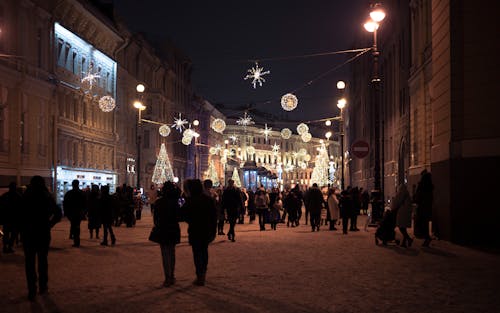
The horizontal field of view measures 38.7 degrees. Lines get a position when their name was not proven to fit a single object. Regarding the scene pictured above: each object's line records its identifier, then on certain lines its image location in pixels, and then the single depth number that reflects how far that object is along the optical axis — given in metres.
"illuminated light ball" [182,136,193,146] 56.32
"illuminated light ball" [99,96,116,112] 37.97
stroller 19.53
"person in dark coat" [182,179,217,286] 11.95
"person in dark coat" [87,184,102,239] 21.28
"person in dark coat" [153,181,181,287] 11.96
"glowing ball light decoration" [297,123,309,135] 51.69
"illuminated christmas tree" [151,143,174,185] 57.75
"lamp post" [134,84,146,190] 38.09
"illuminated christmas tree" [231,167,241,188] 75.38
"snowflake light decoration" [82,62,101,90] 47.19
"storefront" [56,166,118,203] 43.31
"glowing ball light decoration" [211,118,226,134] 52.34
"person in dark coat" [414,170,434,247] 19.00
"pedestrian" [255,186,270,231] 29.06
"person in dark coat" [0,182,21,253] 17.96
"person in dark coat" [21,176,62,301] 10.82
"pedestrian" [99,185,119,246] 20.52
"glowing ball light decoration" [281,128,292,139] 61.21
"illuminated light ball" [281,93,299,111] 34.88
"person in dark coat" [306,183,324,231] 27.27
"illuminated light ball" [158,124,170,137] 51.97
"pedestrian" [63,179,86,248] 20.62
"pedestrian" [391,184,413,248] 18.70
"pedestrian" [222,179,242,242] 22.19
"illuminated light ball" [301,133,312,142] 54.53
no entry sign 23.69
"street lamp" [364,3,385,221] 23.05
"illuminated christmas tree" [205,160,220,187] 75.59
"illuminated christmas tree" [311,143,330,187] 61.06
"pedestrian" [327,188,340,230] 27.62
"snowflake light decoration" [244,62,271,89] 30.32
